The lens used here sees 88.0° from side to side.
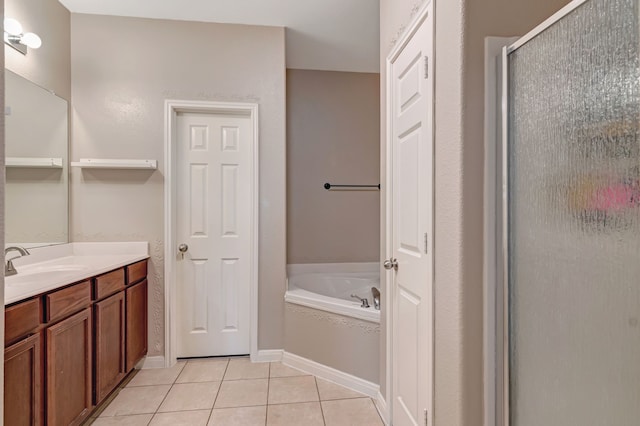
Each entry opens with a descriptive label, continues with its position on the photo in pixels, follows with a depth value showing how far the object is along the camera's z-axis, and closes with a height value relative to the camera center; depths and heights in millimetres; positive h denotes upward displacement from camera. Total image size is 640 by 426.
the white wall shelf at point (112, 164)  2424 +368
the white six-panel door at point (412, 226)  1334 -57
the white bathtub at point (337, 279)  3266 -654
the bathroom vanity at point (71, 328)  1356 -591
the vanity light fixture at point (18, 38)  1947 +1057
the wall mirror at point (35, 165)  1969 +314
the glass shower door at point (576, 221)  710 -18
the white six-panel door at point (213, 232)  2712 -156
